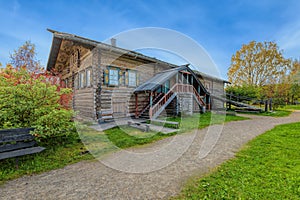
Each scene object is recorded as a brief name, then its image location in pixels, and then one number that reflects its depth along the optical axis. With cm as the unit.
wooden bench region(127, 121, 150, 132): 688
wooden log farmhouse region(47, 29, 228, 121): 955
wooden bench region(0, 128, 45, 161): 342
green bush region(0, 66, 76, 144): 412
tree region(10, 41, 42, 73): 1246
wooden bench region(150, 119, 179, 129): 763
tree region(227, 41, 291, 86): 2514
